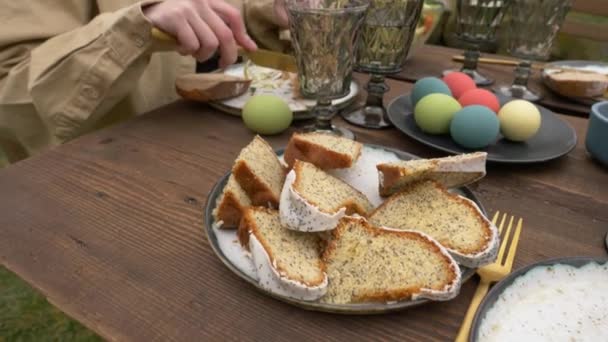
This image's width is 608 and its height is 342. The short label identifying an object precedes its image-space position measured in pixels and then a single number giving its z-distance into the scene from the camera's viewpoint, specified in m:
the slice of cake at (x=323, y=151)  0.75
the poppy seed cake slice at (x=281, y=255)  0.53
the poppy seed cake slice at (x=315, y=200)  0.59
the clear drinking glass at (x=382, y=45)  1.03
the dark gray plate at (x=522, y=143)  0.90
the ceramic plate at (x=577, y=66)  1.35
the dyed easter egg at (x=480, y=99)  1.00
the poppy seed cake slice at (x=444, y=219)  0.58
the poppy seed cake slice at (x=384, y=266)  0.53
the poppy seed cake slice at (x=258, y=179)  0.68
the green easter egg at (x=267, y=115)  0.98
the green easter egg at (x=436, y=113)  0.95
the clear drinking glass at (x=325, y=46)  0.88
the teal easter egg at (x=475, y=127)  0.90
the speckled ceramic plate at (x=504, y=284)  0.49
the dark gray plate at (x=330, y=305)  0.51
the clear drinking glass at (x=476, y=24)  1.32
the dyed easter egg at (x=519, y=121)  0.93
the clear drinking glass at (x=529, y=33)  1.23
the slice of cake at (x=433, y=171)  0.69
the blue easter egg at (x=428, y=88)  1.04
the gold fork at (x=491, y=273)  0.53
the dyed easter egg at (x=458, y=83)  1.10
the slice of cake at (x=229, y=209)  0.64
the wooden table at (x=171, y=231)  0.54
